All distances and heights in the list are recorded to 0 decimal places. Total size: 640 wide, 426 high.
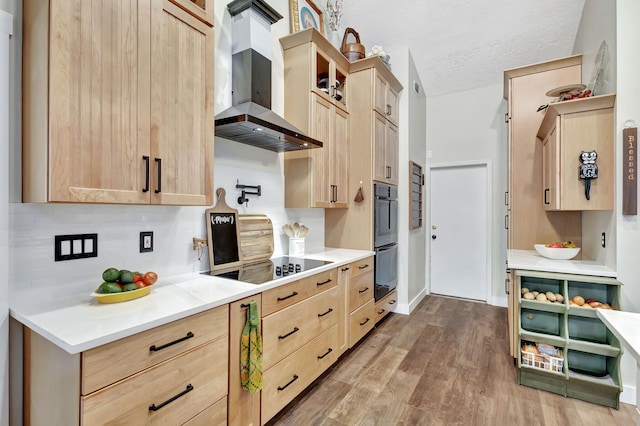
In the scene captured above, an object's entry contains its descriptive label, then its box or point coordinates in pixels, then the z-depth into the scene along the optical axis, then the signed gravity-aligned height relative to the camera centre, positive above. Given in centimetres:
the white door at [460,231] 445 -27
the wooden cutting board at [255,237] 234 -20
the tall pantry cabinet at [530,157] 323 +64
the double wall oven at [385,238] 330 -28
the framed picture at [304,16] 290 +203
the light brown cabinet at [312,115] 269 +90
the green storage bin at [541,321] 234 -84
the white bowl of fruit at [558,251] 261 -32
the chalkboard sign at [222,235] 208 -16
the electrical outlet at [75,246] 139 -16
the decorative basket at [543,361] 226 -112
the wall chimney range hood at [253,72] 211 +105
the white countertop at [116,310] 104 -41
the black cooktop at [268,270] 189 -40
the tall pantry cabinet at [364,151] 328 +69
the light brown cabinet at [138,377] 102 -64
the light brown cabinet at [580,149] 225 +51
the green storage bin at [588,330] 218 -85
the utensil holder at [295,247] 280 -32
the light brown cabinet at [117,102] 114 +48
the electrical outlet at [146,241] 171 -17
